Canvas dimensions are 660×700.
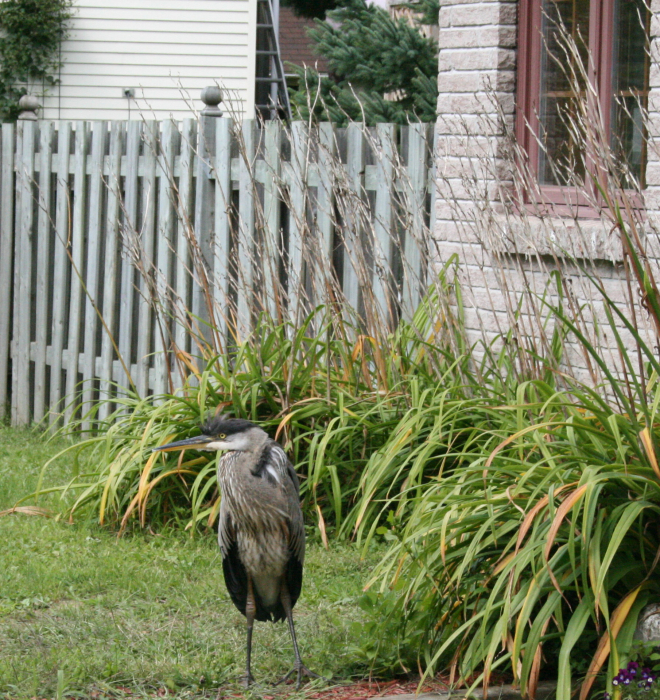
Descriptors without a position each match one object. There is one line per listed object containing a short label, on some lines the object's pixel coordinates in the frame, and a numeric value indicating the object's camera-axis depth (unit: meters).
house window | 11.15
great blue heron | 7.39
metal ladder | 36.56
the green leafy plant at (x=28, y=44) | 31.19
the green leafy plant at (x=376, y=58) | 25.08
